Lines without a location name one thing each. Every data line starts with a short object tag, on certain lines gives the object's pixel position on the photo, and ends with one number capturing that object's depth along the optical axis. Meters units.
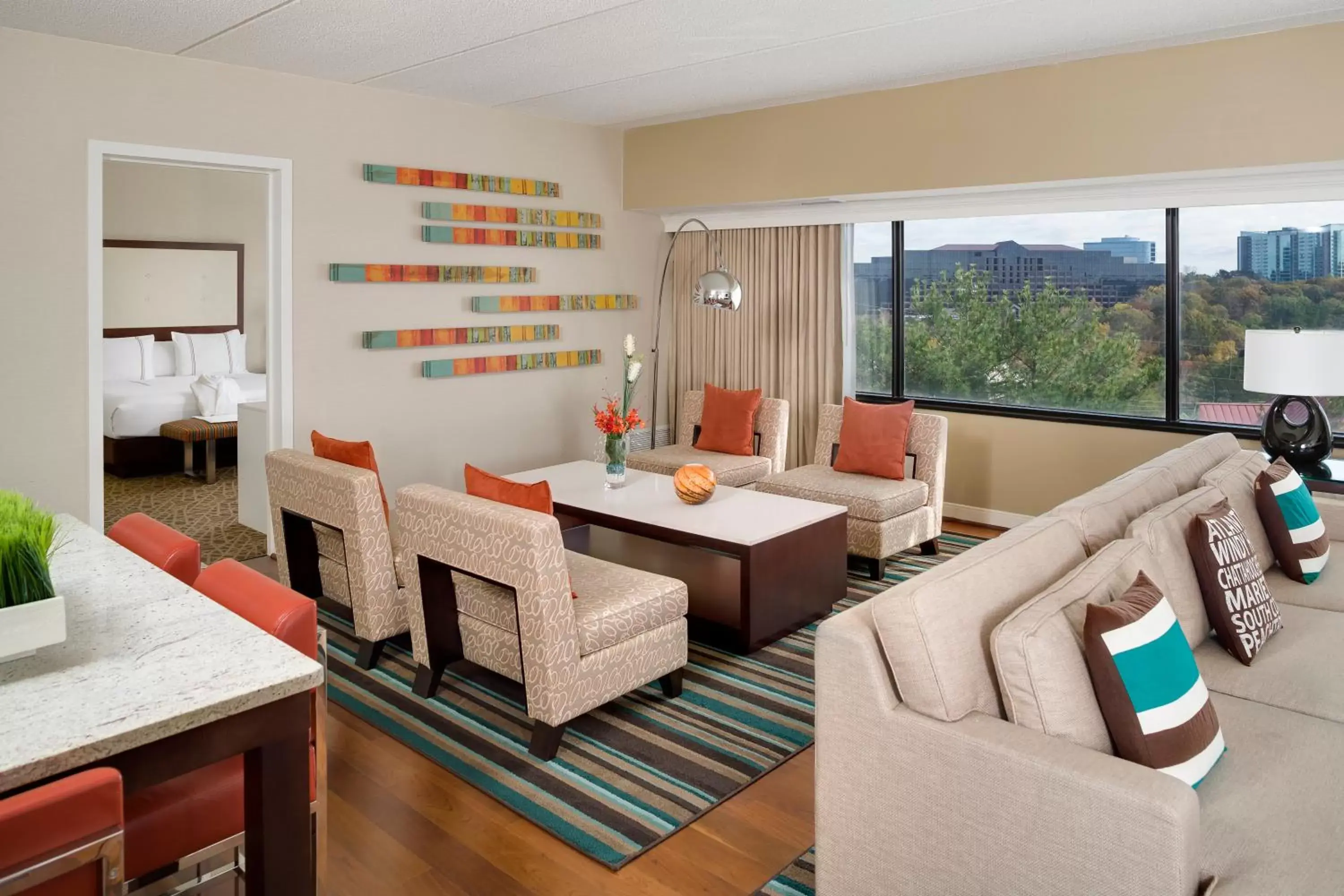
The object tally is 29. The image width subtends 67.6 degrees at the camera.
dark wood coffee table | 3.85
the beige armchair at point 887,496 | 4.84
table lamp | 3.93
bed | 7.43
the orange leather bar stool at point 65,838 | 1.25
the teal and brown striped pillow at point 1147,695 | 1.93
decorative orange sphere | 4.27
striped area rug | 2.75
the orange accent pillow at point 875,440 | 5.19
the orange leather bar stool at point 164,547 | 2.30
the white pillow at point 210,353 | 8.38
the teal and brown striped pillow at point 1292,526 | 3.29
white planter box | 1.58
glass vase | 4.62
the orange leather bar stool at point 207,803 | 1.74
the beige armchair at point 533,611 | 2.89
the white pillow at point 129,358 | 8.01
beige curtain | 6.27
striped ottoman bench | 7.27
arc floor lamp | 5.26
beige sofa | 1.74
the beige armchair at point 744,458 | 5.55
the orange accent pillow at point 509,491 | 3.09
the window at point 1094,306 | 4.83
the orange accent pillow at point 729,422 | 5.85
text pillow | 2.68
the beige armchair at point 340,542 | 3.59
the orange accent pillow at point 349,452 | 3.85
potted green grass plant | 1.59
